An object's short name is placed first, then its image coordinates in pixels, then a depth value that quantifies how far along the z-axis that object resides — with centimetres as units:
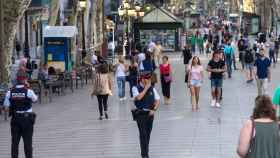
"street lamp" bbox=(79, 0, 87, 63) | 3761
